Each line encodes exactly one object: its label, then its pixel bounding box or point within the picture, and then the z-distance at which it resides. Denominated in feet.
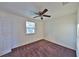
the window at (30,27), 8.33
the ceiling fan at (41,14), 5.72
